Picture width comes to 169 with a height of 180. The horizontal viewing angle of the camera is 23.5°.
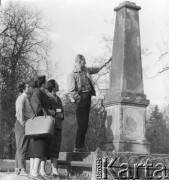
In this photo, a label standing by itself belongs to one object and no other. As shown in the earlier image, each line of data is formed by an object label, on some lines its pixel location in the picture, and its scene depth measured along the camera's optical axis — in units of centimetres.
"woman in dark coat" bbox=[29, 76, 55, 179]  742
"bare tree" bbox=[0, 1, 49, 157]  2314
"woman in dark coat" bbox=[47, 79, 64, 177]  802
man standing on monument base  923
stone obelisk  944
